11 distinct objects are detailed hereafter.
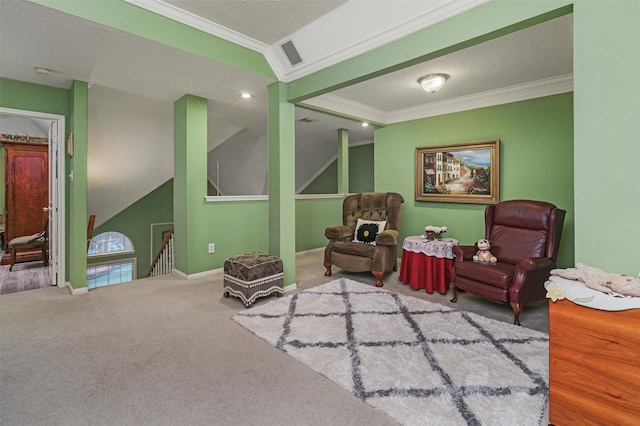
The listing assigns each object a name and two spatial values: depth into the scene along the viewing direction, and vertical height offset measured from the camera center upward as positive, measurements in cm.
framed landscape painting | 411 +56
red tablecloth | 348 -66
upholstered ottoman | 305 -64
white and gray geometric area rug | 164 -96
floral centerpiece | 383 -24
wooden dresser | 125 -64
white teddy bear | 314 -41
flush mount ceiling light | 338 +141
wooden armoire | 492 +37
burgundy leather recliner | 271 -42
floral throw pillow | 420 -24
